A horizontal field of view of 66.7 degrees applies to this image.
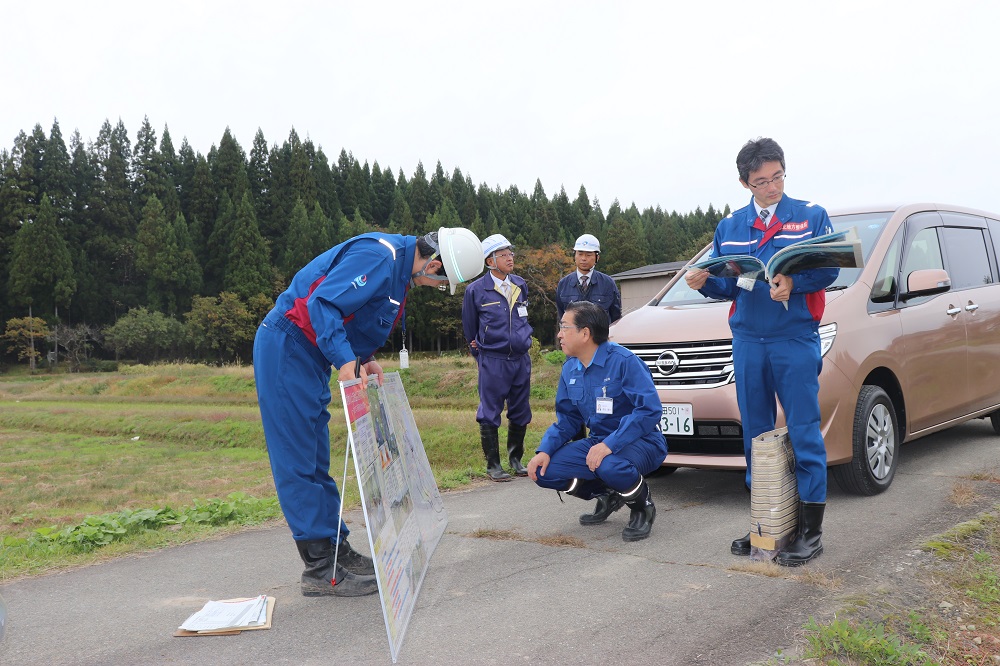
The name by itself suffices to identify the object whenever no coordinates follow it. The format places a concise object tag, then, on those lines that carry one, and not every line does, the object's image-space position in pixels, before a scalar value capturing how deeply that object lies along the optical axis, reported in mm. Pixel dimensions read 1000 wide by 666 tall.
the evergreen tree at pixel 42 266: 55625
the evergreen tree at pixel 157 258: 60594
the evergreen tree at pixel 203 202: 69188
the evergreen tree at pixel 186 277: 61281
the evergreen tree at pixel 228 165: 70375
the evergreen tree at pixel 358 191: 83812
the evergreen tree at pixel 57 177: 64000
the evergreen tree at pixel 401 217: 72062
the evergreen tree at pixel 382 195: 87500
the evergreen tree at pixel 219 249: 64812
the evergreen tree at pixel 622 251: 69688
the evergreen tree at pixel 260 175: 73938
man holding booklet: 3877
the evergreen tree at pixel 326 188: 77562
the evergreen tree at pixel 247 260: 59156
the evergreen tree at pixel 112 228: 62338
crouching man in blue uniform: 4359
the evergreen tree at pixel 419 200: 81750
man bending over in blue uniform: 3611
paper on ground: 3246
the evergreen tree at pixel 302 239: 65875
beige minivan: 4844
